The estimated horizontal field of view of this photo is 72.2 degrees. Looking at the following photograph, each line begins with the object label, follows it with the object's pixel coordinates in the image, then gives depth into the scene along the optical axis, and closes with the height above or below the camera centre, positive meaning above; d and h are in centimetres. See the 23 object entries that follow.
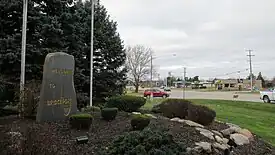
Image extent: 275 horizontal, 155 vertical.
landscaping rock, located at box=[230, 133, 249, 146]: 511 -158
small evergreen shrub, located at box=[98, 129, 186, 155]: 307 -108
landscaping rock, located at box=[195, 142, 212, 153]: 425 -147
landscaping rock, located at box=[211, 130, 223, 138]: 530 -146
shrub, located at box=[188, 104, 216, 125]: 607 -107
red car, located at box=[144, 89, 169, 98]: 2478 -151
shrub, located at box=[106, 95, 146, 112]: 717 -81
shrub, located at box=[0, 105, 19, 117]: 801 -130
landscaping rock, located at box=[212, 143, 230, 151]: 453 -157
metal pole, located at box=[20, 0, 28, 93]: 674 +157
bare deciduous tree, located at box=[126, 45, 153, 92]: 3799 +361
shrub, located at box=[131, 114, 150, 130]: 488 -107
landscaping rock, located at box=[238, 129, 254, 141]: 560 -156
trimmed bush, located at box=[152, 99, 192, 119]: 673 -95
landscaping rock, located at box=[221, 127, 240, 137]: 551 -148
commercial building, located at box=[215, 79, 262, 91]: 5718 -38
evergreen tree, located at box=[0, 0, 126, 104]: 834 +202
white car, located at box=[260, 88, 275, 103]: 1639 -122
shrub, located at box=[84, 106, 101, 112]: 701 -105
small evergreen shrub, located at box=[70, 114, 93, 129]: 494 -105
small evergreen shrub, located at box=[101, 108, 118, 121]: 577 -99
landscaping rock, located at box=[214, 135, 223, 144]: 489 -151
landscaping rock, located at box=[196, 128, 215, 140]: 491 -137
